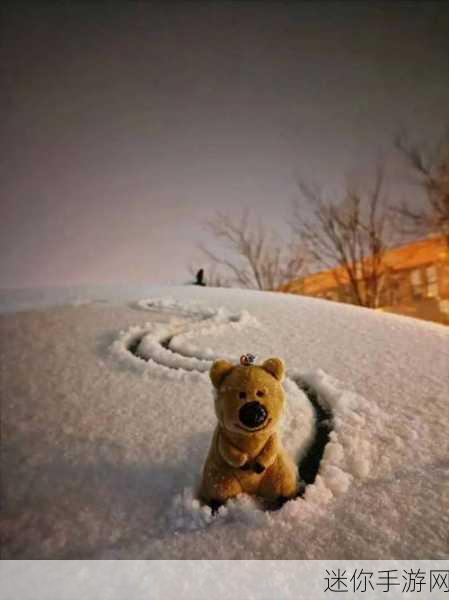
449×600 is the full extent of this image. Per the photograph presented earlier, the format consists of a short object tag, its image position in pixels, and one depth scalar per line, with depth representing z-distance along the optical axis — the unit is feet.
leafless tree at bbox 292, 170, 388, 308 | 30.17
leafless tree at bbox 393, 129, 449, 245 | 25.28
